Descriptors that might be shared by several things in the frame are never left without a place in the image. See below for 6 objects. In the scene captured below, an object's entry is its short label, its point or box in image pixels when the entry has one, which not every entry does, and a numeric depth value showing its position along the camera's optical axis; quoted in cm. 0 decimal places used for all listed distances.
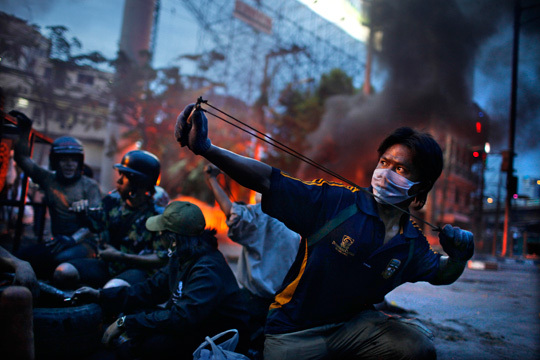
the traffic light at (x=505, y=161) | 1325
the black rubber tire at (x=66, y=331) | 243
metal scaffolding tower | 1947
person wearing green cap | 246
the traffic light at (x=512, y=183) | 1342
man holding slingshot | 183
